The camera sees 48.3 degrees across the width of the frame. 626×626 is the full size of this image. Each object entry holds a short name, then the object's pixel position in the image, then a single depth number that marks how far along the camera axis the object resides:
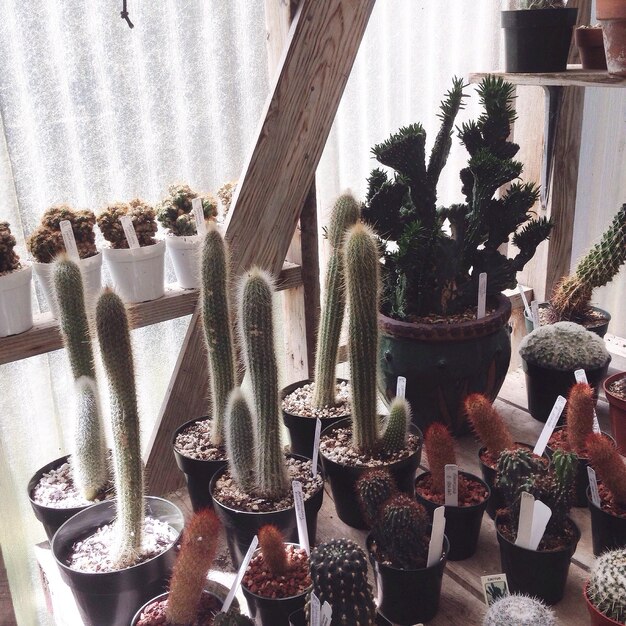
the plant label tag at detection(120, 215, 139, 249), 1.58
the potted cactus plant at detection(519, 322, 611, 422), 1.75
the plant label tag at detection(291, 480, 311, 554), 1.25
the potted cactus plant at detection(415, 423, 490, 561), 1.31
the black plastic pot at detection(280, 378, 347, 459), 1.59
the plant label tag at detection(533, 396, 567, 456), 1.41
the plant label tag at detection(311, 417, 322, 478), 1.42
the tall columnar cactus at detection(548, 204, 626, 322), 1.87
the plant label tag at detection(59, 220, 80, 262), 1.48
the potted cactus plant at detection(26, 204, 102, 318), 1.52
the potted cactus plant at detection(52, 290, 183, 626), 1.21
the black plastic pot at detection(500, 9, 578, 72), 1.80
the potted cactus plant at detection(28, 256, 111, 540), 1.37
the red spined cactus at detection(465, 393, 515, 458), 1.40
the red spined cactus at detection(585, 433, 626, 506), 1.22
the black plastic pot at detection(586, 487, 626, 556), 1.25
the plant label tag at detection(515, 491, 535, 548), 1.15
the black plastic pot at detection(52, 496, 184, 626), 1.20
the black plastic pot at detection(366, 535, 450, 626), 1.16
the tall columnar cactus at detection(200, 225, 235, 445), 1.40
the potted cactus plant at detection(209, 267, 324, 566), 1.29
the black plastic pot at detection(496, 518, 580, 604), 1.18
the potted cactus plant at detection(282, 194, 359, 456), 1.55
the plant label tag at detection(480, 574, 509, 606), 1.21
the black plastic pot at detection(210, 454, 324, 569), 1.29
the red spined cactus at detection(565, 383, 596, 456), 1.38
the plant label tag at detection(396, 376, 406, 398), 1.52
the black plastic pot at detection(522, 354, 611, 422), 1.76
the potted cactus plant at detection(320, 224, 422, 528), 1.36
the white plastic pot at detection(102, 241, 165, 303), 1.61
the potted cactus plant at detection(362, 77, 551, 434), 1.58
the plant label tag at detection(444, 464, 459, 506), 1.29
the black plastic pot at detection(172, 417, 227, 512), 1.46
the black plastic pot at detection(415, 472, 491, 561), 1.31
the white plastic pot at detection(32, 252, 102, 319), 1.52
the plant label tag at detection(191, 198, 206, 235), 1.64
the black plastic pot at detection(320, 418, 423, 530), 1.39
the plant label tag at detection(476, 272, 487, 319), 1.63
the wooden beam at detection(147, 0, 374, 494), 1.64
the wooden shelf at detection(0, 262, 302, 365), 1.50
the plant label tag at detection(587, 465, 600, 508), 1.29
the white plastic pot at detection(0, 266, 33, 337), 1.45
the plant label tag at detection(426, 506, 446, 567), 1.15
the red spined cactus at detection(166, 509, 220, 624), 1.08
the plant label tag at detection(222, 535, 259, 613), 1.13
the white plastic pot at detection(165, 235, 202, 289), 1.68
